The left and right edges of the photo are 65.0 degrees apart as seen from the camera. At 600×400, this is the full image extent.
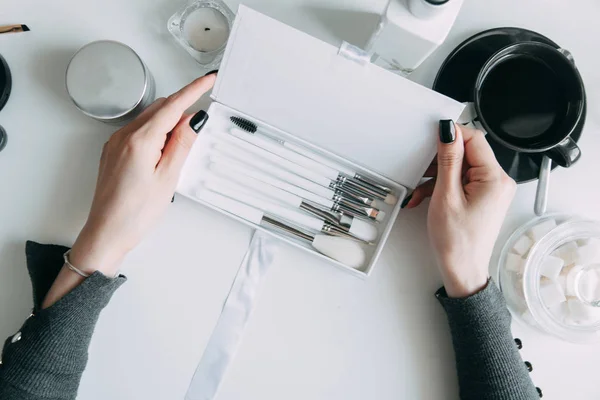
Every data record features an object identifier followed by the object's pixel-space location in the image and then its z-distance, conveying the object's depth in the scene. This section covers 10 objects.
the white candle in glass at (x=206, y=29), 0.54
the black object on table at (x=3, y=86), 0.53
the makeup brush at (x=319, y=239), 0.52
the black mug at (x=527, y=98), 0.50
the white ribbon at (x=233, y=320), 0.53
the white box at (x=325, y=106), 0.46
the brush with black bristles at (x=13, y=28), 0.53
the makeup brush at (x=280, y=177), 0.52
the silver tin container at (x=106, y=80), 0.50
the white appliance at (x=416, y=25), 0.42
